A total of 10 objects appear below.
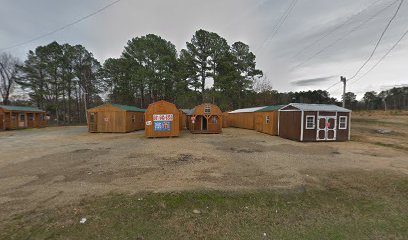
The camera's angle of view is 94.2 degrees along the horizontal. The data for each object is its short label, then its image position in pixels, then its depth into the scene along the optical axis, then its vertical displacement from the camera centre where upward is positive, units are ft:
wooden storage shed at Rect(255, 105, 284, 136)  61.52 -2.33
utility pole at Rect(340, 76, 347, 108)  73.20 +13.33
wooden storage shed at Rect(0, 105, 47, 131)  79.51 -3.30
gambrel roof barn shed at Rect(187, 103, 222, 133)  65.46 -1.07
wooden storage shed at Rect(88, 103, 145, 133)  68.74 -2.69
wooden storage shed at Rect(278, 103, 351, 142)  48.01 -2.24
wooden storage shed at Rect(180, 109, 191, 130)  87.55 -3.65
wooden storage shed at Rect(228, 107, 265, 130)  82.77 -2.61
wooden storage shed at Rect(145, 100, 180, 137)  53.83 -2.20
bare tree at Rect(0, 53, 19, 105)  125.08 +22.16
